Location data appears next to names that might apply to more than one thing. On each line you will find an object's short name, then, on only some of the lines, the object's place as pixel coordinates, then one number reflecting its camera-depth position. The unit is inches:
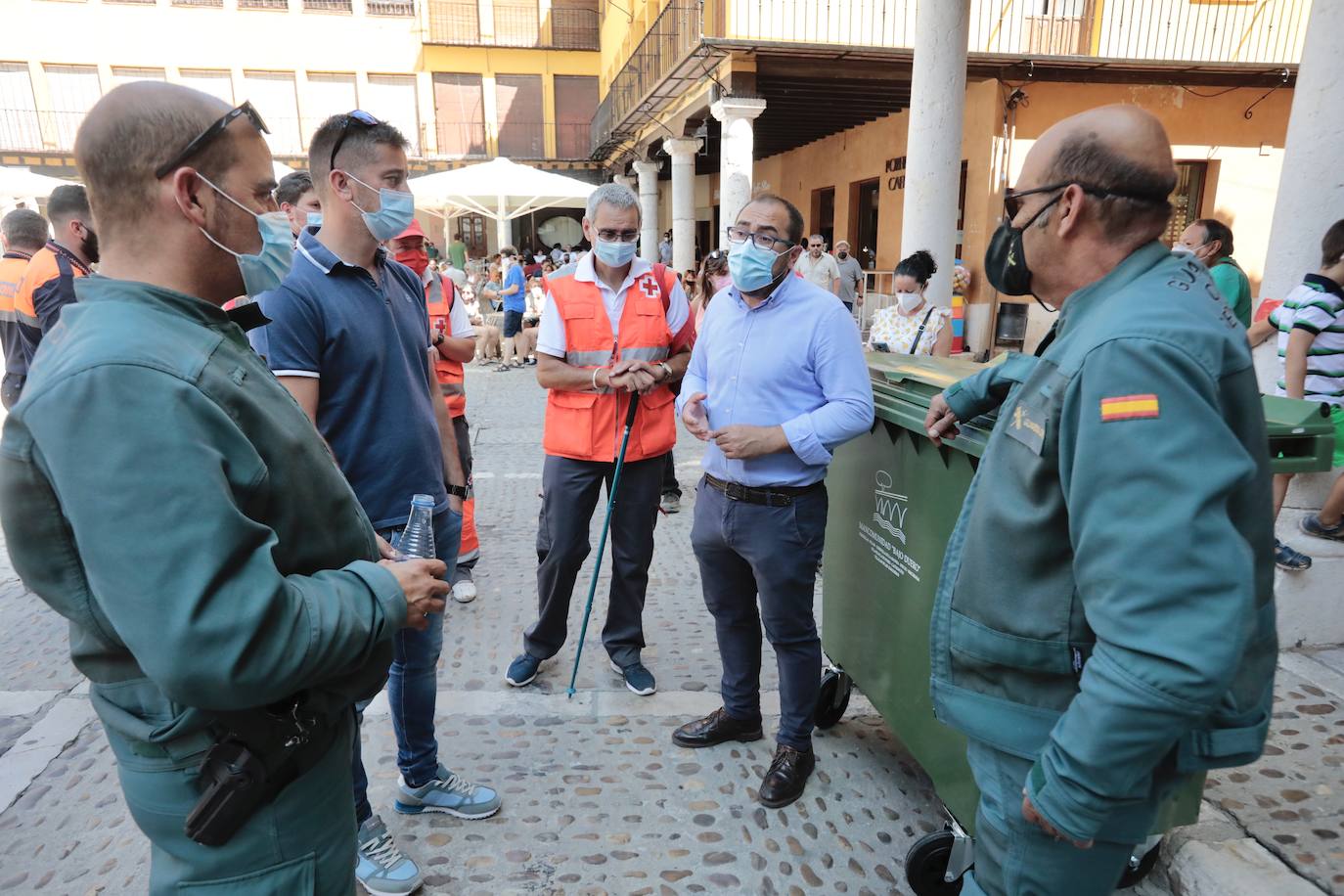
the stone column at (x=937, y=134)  269.0
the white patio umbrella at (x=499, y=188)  535.2
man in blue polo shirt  88.8
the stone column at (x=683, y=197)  634.2
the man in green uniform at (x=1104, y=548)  47.1
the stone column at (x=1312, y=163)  156.1
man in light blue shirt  106.1
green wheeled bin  87.1
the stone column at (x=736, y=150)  475.8
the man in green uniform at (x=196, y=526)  44.1
